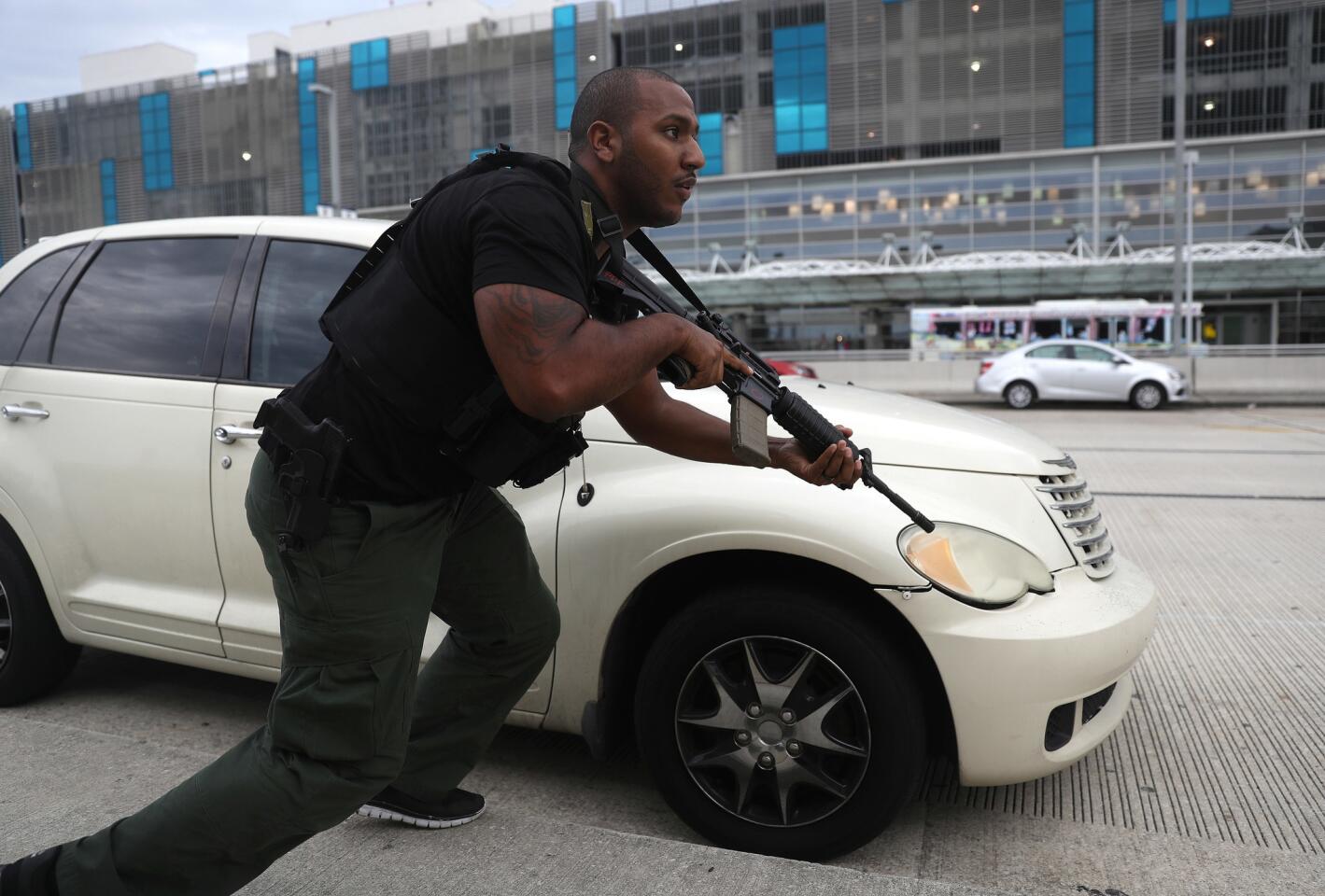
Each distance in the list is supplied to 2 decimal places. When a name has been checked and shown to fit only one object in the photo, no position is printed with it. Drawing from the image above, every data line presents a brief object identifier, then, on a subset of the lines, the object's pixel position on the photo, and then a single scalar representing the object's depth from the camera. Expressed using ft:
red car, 57.65
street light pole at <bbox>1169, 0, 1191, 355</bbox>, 75.51
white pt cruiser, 7.87
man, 5.41
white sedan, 65.67
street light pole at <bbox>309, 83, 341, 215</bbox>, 85.29
